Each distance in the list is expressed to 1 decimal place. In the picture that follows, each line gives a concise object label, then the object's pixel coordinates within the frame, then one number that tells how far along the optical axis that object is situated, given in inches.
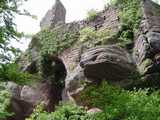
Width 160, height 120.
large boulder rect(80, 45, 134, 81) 393.6
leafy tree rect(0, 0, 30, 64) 301.7
